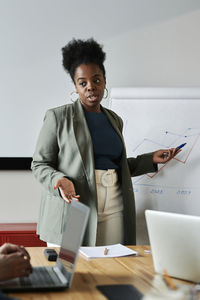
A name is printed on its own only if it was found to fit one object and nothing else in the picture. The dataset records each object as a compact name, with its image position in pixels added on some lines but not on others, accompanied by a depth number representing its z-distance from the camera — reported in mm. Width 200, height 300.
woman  2279
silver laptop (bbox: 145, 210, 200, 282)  1384
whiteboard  2910
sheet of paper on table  1774
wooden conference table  1271
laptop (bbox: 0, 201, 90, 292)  1302
